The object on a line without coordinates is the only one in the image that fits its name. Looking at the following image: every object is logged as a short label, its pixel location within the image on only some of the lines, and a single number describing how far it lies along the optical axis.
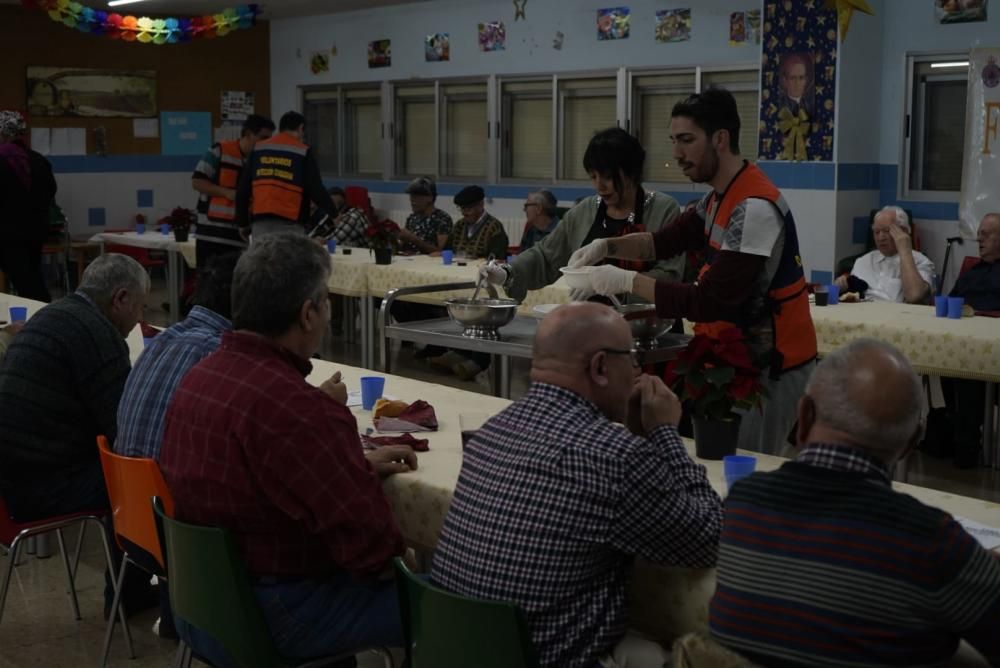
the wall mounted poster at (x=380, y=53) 11.59
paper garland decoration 10.13
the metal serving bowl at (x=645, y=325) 3.75
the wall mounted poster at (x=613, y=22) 9.42
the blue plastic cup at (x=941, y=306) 5.19
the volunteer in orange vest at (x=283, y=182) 7.62
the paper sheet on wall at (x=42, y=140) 12.13
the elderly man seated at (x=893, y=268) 6.19
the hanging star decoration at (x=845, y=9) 7.25
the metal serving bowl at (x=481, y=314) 4.15
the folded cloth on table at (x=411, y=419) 3.12
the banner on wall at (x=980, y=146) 7.39
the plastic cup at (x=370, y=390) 3.40
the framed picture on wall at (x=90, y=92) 12.10
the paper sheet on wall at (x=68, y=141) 12.25
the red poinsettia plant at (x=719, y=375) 2.67
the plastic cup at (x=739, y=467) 2.45
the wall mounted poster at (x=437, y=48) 10.99
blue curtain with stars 7.71
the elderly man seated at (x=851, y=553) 1.62
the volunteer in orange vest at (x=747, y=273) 3.05
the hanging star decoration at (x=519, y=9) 10.18
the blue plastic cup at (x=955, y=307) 5.14
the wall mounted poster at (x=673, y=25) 8.98
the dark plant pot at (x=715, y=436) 2.74
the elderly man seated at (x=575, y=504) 1.94
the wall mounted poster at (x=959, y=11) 7.35
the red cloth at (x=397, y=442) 2.92
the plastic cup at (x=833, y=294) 5.61
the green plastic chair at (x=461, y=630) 1.88
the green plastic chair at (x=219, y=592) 2.27
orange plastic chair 2.64
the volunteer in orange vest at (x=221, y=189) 8.45
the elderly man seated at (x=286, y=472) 2.29
